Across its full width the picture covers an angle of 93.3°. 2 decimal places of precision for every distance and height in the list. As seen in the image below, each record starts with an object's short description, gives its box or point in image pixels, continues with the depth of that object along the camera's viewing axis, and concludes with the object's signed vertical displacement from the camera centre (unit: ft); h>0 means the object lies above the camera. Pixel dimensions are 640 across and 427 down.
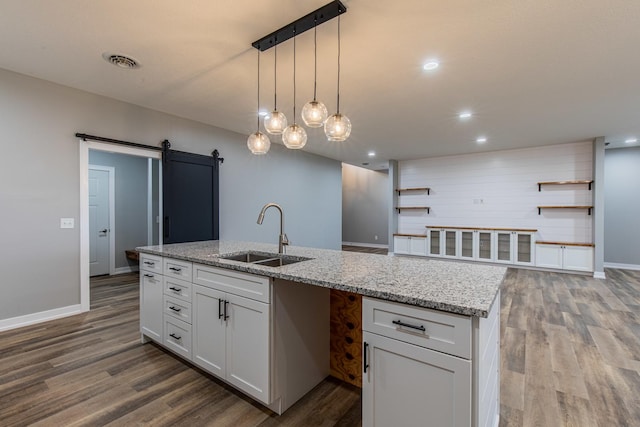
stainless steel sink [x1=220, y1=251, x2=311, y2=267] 7.95 -1.27
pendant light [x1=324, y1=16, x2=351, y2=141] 7.36 +2.12
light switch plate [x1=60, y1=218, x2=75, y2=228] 11.48 -0.42
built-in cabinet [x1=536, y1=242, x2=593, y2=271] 18.81 -2.79
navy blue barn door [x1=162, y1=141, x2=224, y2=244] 14.25 +0.81
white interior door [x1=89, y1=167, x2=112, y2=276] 18.19 -0.48
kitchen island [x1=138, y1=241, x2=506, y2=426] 4.05 -2.04
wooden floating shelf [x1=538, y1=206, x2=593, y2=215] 19.25 +0.36
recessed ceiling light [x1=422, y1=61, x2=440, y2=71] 9.44 +4.67
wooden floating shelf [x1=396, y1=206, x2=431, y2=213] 25.66 +0.39
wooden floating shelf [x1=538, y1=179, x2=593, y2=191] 19.41 +2.01
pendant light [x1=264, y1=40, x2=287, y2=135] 8.20 +2.44
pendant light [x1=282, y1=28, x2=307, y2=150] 8.34 +2.12
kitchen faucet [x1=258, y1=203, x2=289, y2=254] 7.85 -0.78
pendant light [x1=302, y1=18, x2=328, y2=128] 7.36 +2.42
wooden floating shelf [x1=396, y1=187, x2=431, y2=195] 25.60 +2.03
